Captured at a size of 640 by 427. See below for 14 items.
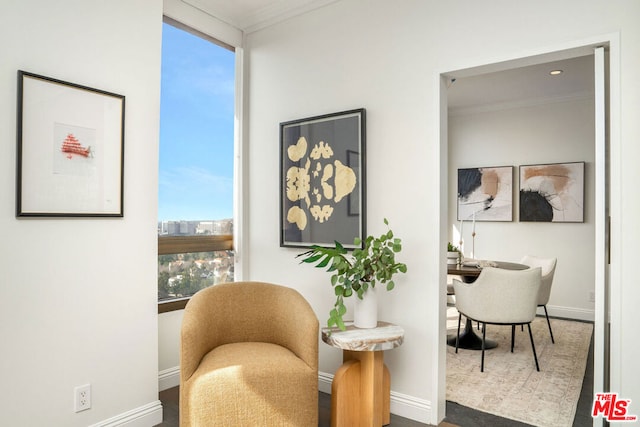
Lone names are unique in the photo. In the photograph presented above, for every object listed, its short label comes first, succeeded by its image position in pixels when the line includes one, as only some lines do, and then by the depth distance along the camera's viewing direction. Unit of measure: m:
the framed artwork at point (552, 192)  5.20
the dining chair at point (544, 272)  4.04
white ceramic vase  2.55
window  3.16
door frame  2.11
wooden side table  2.33
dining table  3.65
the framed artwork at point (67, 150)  2.12
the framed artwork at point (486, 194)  5.65
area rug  2.80
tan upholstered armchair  2.10
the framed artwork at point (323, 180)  2.96
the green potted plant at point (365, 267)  2.51
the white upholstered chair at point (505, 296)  3.36
